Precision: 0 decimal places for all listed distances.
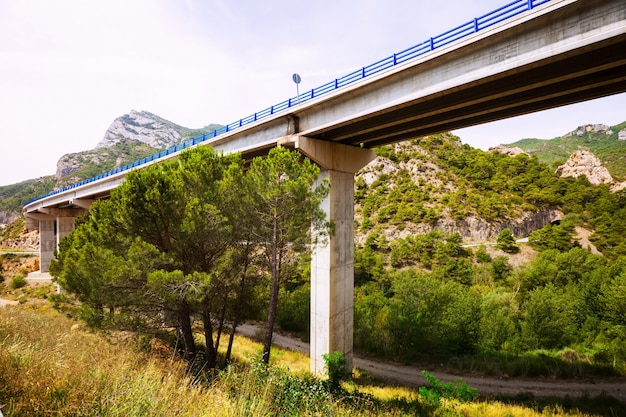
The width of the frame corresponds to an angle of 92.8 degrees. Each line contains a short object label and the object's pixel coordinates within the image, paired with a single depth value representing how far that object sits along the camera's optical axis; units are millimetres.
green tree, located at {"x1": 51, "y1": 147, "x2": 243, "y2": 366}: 10867
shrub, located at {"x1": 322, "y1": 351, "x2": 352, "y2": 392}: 14877
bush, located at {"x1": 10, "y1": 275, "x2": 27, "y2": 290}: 42156
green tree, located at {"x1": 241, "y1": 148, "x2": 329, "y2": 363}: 11898
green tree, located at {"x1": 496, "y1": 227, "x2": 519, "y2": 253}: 47344
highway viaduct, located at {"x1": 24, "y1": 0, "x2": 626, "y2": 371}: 8477
